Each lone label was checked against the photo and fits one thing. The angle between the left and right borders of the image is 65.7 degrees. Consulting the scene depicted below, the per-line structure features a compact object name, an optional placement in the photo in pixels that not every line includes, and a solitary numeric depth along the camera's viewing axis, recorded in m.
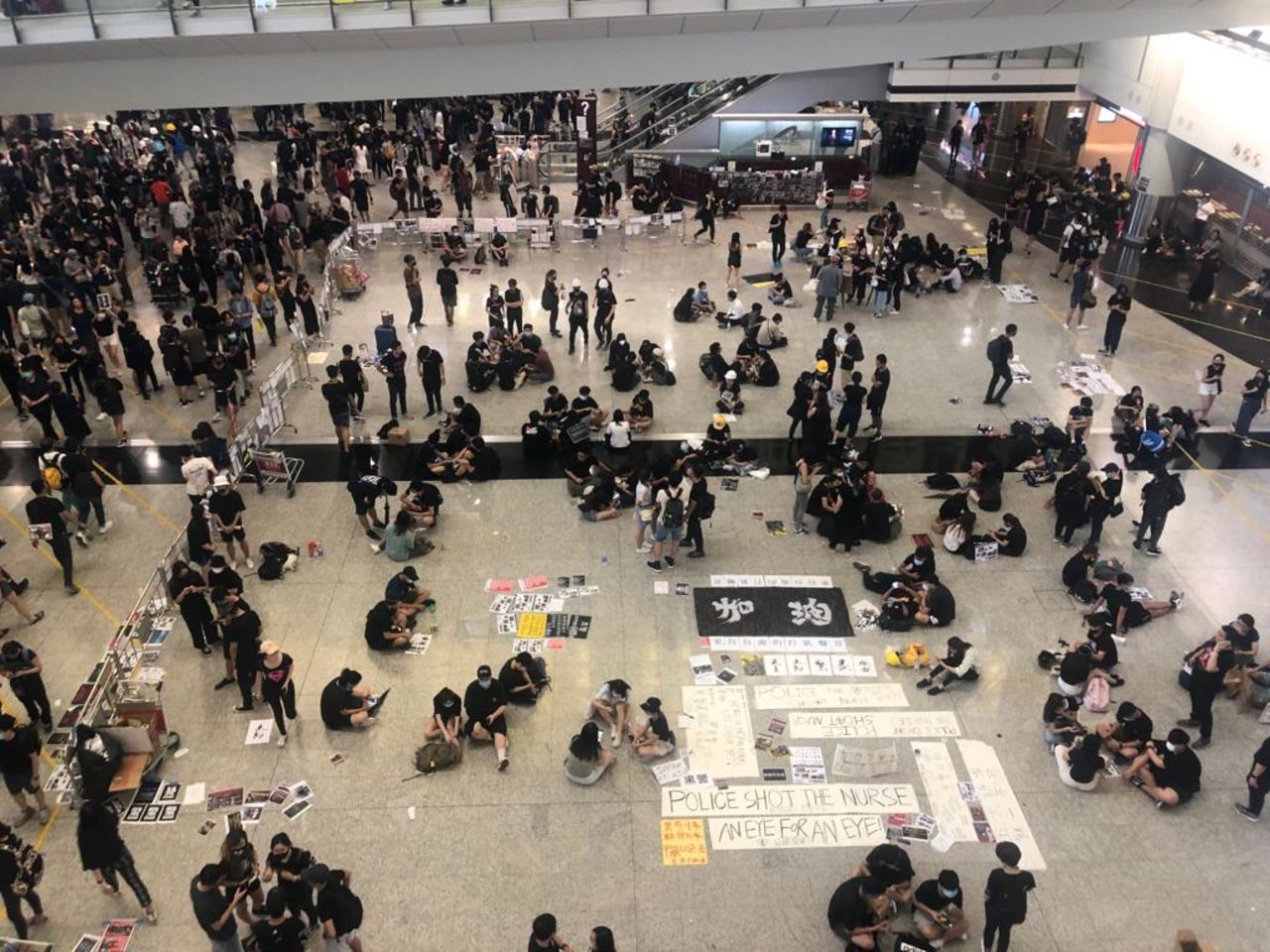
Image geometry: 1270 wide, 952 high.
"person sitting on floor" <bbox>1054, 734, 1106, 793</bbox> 10.40
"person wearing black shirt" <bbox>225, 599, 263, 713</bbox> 10.98
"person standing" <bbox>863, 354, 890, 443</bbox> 16.69
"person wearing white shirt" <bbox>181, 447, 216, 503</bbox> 13.95
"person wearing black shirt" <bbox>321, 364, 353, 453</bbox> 15.75
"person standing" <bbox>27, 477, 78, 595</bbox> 12.80
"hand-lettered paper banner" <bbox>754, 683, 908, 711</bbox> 11.72
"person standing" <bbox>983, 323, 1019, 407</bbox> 17.64
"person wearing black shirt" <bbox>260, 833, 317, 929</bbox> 8.70
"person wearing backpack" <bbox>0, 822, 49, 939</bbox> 8.55
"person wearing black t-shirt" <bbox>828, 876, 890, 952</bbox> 8.73
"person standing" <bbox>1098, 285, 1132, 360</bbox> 19.30
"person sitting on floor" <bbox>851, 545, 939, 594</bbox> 13.13
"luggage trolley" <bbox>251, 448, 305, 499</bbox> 15.57
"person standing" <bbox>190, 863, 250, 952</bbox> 8.21
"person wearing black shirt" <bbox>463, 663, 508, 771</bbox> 10.92
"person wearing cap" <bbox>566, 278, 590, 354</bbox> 19.53
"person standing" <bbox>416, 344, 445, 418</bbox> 17.03
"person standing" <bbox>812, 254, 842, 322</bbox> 20.91
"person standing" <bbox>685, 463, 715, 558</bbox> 13.66
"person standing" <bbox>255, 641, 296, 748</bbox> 10.68
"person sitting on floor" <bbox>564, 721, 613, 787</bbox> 10.50
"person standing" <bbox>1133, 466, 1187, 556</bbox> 13.79
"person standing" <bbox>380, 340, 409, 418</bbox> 16.84
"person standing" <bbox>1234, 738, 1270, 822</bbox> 9.98
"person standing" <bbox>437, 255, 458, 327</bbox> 20.48
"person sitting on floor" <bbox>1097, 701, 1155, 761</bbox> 10.68
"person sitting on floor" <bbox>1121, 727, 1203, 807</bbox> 10.24
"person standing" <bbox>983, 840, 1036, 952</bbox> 8.52
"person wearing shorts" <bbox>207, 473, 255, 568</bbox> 13.37
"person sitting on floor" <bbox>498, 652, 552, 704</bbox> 11.48
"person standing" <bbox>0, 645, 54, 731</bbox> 10.55
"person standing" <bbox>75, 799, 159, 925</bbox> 8.74
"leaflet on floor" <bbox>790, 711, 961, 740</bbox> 11.34
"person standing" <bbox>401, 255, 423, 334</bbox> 19.91
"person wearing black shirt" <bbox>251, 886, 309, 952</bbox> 8.34
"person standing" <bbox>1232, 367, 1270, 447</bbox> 16.84
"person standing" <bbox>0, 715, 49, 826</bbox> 9.53
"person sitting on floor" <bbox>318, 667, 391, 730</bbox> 11.15
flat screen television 29.41
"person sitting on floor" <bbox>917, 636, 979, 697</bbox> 11.82
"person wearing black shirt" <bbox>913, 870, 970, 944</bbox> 9.04
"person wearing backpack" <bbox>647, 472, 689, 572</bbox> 13.29
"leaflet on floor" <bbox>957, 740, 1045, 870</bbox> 10.09
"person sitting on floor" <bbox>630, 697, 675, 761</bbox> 10.87
